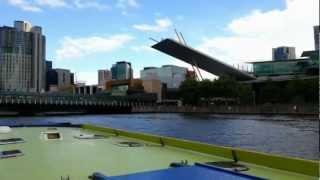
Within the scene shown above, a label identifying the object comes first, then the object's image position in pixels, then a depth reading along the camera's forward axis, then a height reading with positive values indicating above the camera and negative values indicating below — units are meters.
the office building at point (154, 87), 133.63 +5.31
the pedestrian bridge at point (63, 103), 89.83 -1.10
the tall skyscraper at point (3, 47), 138.99 +24.04
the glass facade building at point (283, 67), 103.76 +11.46
